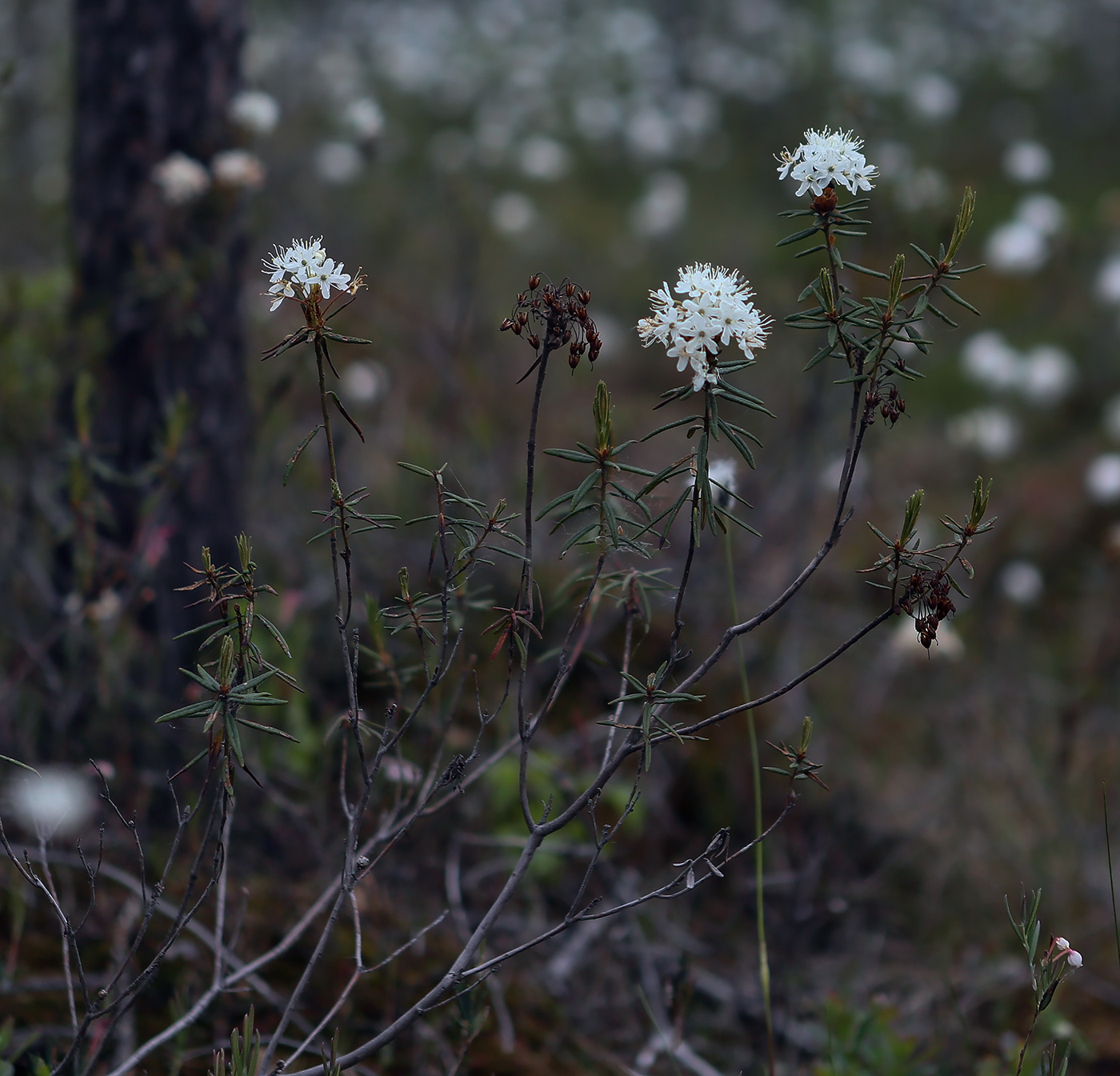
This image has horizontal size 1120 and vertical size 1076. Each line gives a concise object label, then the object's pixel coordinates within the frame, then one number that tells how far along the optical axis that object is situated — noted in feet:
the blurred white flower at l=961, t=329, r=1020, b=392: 18.08
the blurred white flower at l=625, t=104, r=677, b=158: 29.53
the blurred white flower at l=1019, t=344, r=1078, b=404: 18.47
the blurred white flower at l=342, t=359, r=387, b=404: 13.79
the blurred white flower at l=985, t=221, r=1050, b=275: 19.60
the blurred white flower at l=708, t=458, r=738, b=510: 6.23
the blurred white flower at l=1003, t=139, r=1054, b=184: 19.16
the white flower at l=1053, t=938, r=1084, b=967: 4.66
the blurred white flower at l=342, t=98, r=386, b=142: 10.93
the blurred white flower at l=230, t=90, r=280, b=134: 9.16
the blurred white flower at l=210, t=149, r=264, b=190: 8.76
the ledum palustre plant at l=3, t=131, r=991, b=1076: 4.05
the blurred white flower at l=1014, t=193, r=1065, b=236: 20.16
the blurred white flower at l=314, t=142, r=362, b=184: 21.06
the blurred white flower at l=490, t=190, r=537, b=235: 22.03
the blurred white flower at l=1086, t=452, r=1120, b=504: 15.42
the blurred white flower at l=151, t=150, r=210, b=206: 8.50
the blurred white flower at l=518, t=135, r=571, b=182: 26.71
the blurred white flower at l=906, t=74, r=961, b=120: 27.63
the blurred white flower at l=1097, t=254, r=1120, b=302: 19.03
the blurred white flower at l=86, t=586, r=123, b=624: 7.83
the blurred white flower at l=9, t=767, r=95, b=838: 7.09
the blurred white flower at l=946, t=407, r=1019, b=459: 16.16
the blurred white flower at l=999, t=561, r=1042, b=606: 14.60
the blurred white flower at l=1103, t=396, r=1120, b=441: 16.51
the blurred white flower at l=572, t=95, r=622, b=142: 30.89
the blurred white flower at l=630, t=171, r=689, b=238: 24.54
